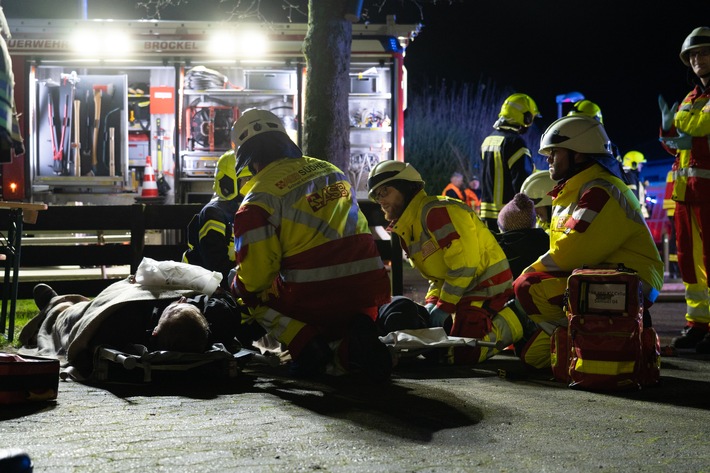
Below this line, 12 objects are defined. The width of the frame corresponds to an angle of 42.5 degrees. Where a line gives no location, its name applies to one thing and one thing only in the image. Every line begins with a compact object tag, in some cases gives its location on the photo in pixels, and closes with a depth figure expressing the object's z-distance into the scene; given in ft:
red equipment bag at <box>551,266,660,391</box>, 15.15
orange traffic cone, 39.93
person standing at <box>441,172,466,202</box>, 59.62
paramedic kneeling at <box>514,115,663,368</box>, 16.53
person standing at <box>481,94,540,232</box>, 27.81
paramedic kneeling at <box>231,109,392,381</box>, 16.38
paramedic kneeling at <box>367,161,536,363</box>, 18.66
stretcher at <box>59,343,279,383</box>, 15.15
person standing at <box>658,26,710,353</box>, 21.42
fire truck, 39.96
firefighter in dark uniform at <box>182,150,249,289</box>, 21.24
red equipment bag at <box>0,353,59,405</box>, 12.96
